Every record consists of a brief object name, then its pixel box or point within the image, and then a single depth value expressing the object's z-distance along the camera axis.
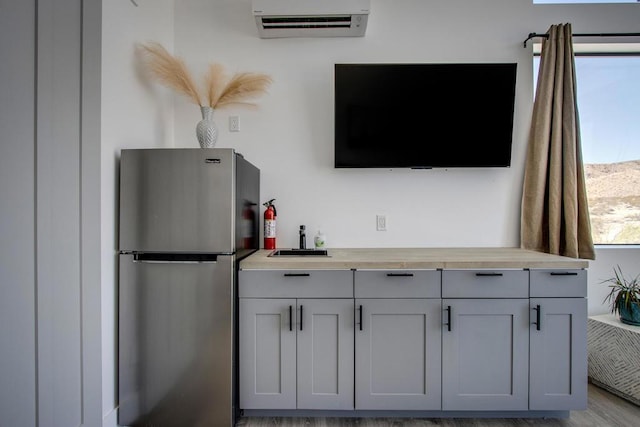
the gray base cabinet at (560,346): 1.67
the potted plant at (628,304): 1.95
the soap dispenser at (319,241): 2.24
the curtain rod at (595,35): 2.23
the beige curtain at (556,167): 2.12
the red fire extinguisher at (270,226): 2.20
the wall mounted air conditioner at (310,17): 2.08
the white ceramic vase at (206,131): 1.91
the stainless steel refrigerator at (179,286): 1.60
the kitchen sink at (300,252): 2.00
